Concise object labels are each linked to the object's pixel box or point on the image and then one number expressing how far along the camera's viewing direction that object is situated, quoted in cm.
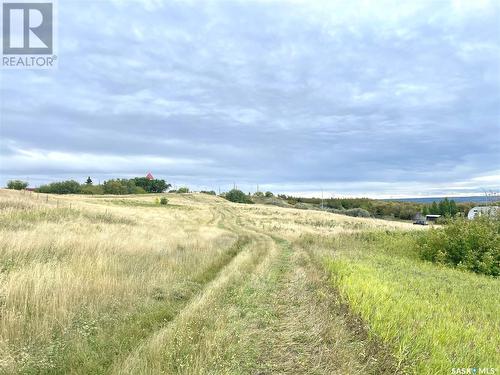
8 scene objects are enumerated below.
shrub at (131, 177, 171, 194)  15888
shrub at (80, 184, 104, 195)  12219
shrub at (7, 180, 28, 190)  9769
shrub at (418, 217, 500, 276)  1766
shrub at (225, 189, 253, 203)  14735
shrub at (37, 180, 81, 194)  12075
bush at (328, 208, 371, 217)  10781
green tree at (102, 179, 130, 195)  13038
